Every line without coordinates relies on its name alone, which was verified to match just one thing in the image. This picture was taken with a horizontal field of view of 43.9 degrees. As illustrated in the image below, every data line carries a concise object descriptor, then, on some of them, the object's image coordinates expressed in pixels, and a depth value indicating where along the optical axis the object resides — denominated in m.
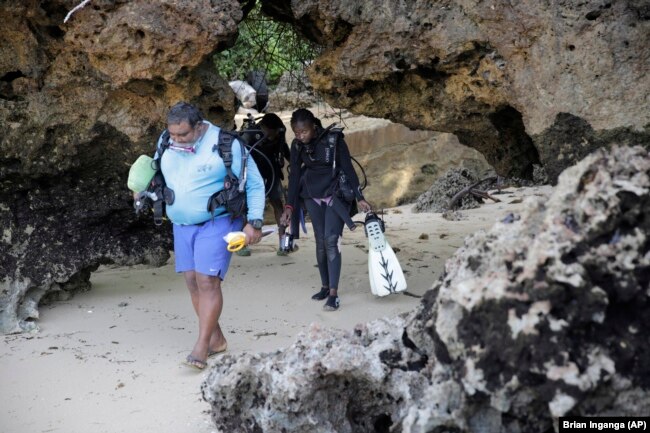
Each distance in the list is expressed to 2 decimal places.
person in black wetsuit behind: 7.81
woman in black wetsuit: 6.46
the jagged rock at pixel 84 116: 5.68
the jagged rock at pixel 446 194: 10.84
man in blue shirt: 5.10
